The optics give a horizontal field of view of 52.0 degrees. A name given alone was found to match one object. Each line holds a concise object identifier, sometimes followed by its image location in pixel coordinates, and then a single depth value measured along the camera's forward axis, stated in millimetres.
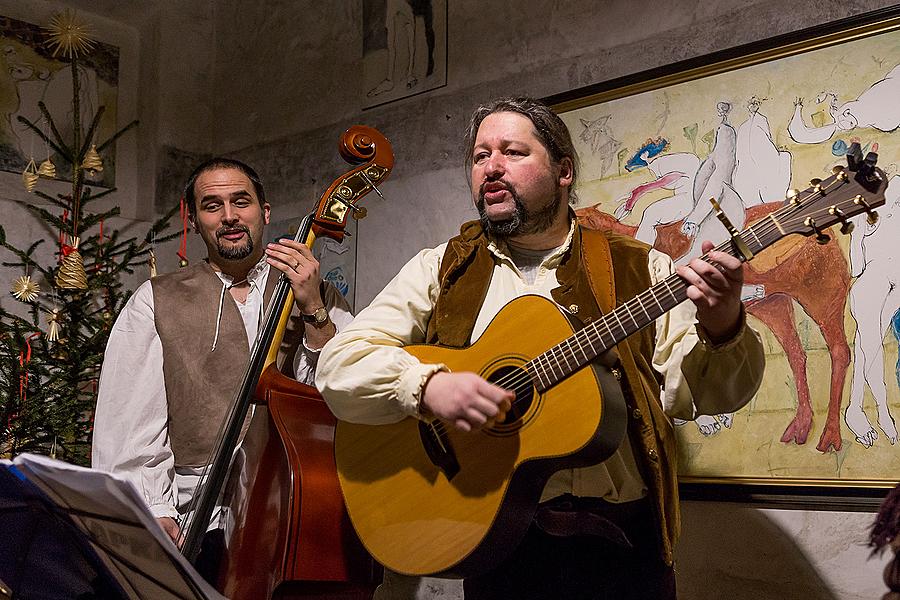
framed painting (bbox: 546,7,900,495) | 2443
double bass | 2330
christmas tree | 3773
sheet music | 1446
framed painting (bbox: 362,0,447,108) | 3786
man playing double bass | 2785
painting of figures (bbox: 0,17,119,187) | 4531
